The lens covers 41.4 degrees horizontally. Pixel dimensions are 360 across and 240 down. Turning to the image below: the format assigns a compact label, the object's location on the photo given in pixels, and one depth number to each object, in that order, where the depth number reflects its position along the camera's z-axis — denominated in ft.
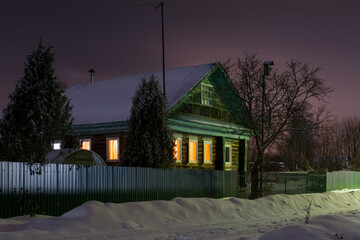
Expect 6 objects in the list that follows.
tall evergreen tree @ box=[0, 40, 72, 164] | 46.37
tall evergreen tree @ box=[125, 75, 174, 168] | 62.23
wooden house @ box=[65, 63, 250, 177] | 86.94
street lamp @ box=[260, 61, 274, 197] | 76.96
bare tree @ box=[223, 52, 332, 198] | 79.66
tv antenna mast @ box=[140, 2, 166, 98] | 89.35
